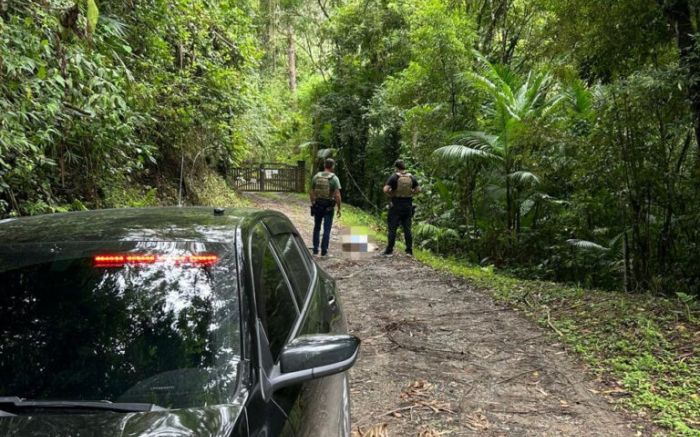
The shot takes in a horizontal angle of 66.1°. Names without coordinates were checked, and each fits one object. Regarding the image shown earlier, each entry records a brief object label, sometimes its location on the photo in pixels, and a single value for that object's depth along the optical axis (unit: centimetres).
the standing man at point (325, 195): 998
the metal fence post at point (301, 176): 2722
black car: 182
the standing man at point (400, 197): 1032
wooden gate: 2672
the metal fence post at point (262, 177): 2686
